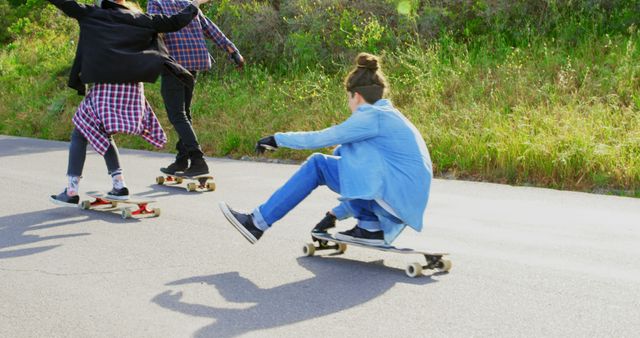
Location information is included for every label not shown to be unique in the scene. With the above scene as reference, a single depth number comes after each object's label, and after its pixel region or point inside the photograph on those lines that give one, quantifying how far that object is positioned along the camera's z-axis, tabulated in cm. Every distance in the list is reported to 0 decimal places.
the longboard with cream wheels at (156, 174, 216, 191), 999
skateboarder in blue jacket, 601
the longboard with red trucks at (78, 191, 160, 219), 839
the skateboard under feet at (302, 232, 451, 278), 593
